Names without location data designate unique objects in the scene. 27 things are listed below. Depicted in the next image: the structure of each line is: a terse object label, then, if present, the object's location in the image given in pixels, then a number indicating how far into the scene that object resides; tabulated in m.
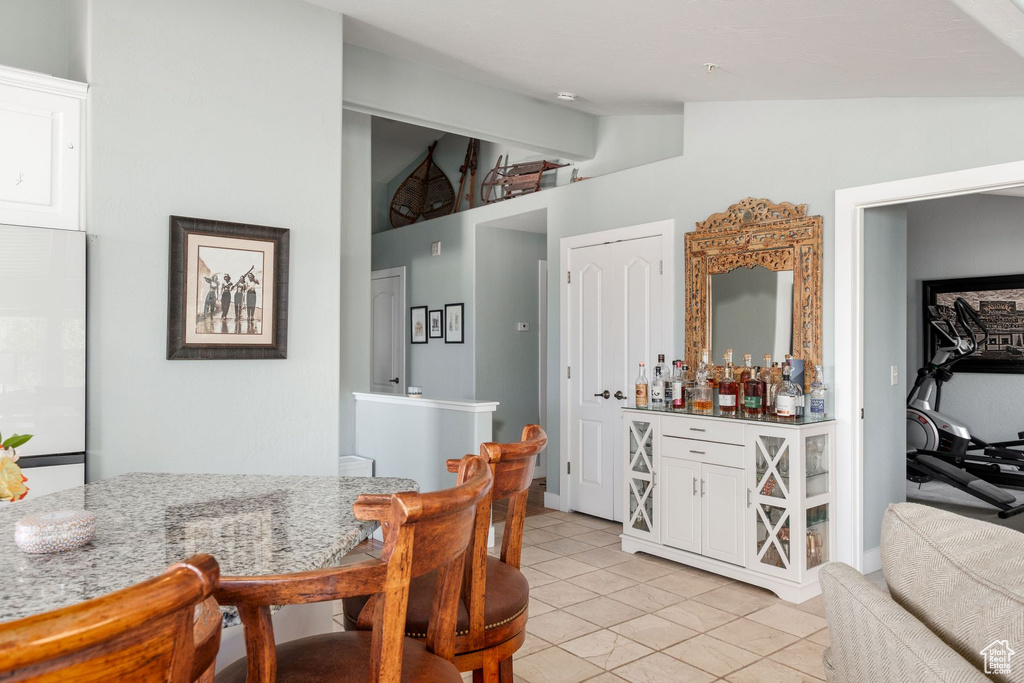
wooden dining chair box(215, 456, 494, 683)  0.93
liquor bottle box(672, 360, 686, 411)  4.22
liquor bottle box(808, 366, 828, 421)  3.74
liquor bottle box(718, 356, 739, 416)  4.03
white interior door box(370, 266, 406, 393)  7.32
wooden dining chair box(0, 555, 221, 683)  0.57
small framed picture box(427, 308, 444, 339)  6.75
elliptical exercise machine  5.14
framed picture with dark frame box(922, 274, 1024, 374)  6.18
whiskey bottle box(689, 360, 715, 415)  4.18
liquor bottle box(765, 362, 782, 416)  3.91
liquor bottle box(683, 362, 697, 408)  4.36
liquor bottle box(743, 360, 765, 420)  3.86
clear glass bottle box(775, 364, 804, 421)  3.68
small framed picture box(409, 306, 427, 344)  7.02
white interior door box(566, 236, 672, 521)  4.81
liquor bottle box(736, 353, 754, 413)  4.05
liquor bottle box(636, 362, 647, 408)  4.42
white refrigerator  2.61
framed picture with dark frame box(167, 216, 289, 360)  3.14
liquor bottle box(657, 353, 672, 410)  4.37
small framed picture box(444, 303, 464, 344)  6.52
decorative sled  5.90
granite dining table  1.09
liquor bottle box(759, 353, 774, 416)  3.92
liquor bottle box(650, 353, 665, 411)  4.42
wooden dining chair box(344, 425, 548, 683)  1.45
